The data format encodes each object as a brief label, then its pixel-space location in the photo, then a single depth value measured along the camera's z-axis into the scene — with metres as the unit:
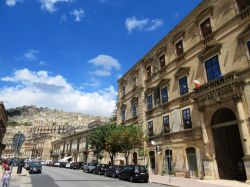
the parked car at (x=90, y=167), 34.45
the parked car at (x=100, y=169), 31.02
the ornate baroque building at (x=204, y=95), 17.75
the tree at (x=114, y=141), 27.83
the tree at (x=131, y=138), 27.22
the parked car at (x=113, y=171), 25.55
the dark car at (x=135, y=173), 19.98
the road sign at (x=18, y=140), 11.45
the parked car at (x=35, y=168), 30.08
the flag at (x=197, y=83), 21.10
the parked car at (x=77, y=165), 47.78
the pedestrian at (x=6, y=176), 13.10
